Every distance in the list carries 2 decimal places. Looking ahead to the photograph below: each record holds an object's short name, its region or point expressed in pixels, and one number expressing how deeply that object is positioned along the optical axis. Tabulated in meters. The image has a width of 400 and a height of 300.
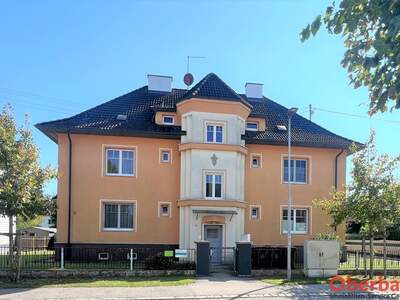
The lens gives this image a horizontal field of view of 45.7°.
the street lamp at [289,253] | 18.06
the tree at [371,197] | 18.50
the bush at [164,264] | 19.00
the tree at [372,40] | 5.34
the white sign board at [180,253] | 19.17
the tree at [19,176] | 16.41
